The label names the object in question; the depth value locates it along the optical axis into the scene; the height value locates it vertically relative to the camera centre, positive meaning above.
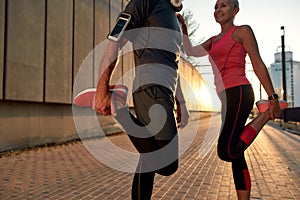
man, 1.96 +0.10
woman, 2.61 +0.09
